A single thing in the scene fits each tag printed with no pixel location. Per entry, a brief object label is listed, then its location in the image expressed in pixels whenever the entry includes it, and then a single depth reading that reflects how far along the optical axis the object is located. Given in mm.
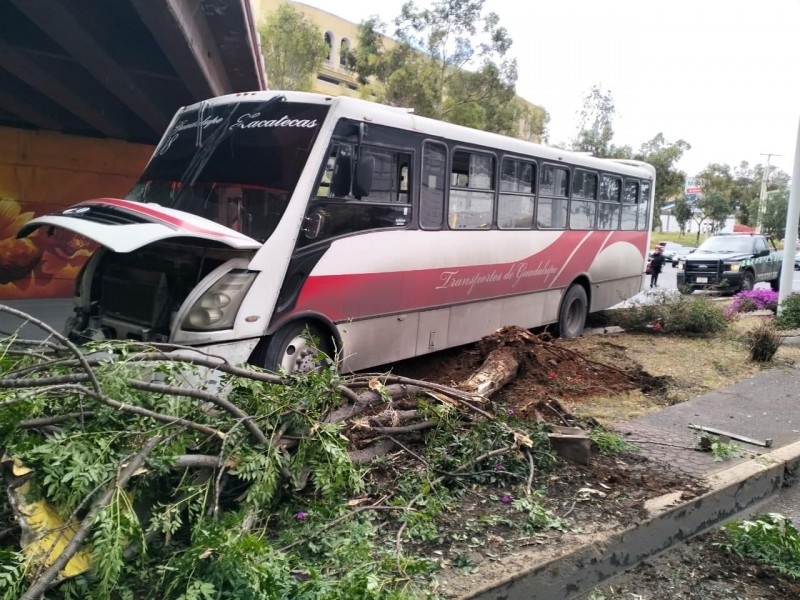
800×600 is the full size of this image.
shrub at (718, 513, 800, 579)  3806
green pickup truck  19531
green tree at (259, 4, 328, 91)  30641
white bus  5340
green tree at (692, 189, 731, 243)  55344
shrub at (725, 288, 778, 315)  14290
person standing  21906
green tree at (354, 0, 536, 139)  26656
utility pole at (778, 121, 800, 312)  12711
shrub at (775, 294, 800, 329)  11758
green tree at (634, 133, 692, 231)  42531
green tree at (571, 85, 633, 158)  41062
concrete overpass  7859
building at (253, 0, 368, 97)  46281
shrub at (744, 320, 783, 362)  8859
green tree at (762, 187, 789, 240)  45344
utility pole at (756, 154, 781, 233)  47031
